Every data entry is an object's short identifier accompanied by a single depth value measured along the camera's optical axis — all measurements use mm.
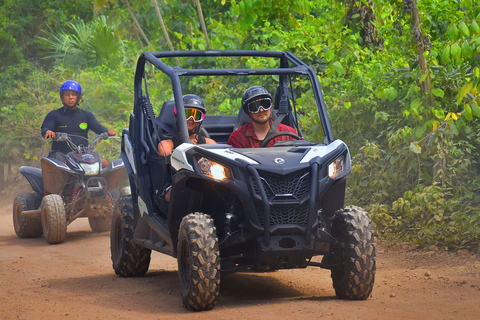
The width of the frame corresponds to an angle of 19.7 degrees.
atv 17890
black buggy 9133
